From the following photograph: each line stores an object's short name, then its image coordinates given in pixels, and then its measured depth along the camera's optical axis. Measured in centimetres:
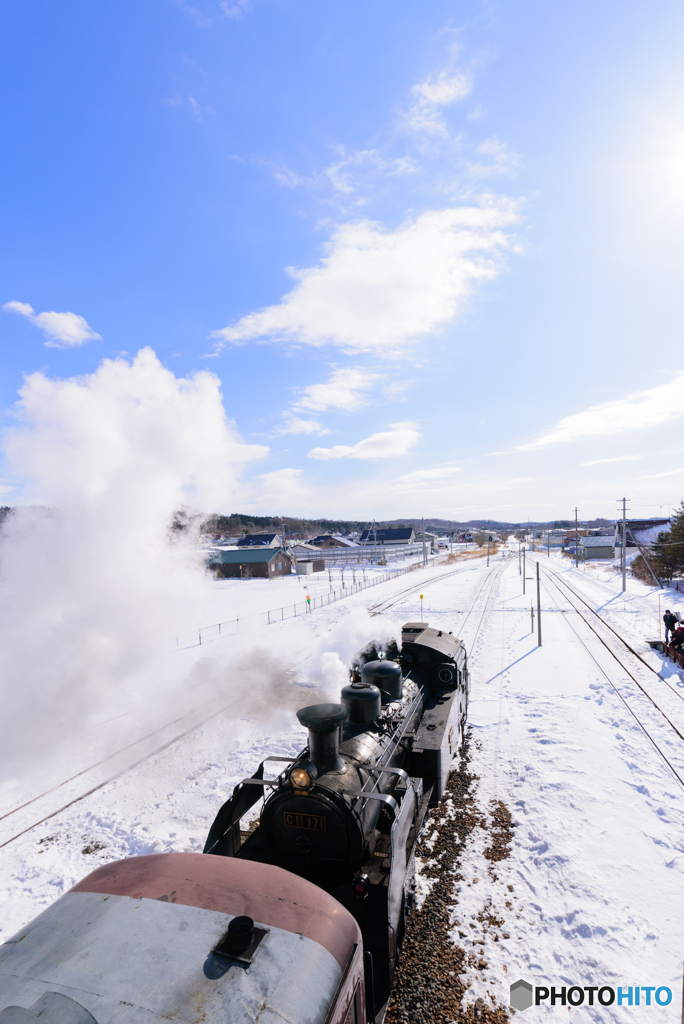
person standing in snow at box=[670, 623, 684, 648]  2186
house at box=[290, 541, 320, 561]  8375
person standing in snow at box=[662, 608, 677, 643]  2311
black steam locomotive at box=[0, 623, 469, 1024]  343
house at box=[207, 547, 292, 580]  5891
